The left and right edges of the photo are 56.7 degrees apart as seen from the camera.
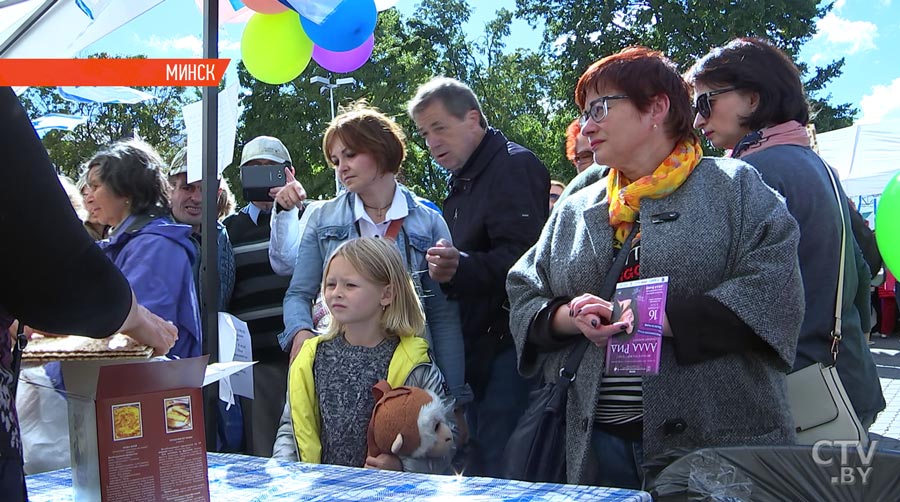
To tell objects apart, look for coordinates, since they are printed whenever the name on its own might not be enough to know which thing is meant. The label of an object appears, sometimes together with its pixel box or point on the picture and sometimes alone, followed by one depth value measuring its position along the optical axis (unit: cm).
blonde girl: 225
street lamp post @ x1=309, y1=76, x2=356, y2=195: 1519
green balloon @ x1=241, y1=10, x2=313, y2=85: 329
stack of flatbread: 119
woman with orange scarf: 182
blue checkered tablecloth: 137
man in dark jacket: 263
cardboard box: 122
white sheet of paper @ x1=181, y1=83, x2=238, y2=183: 287
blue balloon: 292
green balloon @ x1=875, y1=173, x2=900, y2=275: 270
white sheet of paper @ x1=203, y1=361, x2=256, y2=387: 138
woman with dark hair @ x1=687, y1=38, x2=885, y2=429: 218
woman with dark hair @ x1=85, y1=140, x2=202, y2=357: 268
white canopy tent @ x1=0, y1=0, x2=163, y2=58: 239
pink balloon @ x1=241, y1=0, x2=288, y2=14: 312
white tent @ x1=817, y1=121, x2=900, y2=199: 1090
